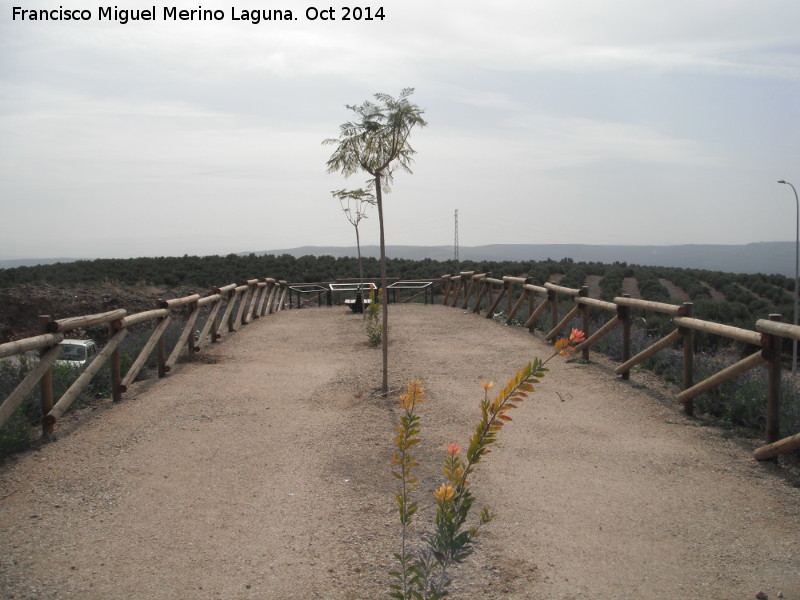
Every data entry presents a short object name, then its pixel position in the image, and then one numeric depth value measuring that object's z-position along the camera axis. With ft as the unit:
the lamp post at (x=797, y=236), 68.18
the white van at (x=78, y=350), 32.89
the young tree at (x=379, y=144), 24.73
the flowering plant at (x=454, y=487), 7.91
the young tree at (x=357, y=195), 46.83
